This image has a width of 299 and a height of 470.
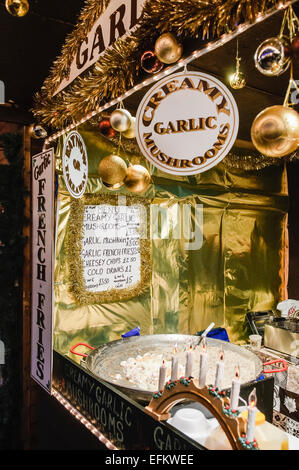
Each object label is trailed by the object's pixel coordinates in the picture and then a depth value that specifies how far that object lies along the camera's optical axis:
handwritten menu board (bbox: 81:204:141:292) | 3.34
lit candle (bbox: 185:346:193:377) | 1.46
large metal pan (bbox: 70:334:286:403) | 1.80
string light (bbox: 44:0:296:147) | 1.26
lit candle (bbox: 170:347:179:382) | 1.50
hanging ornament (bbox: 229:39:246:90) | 2.11
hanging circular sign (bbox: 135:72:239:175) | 1.42
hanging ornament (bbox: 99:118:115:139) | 2.41
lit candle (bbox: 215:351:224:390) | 1.31
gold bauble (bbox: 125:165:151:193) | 2.33
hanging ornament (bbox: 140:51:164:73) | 1.71
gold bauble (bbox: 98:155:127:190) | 2.22
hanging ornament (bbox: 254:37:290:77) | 1.16
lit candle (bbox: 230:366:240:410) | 1.21
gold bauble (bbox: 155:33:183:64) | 1.56
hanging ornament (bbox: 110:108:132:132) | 2.13
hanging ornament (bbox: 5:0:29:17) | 1.88
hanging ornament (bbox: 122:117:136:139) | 2.47
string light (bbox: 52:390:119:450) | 1.79
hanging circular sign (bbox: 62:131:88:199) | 2.31
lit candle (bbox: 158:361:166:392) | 1.54
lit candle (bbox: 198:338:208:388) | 1.37
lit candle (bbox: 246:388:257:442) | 1.16
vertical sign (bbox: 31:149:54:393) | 2.37
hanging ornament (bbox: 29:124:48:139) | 2.90
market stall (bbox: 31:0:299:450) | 1.42
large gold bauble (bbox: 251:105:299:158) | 1.19
